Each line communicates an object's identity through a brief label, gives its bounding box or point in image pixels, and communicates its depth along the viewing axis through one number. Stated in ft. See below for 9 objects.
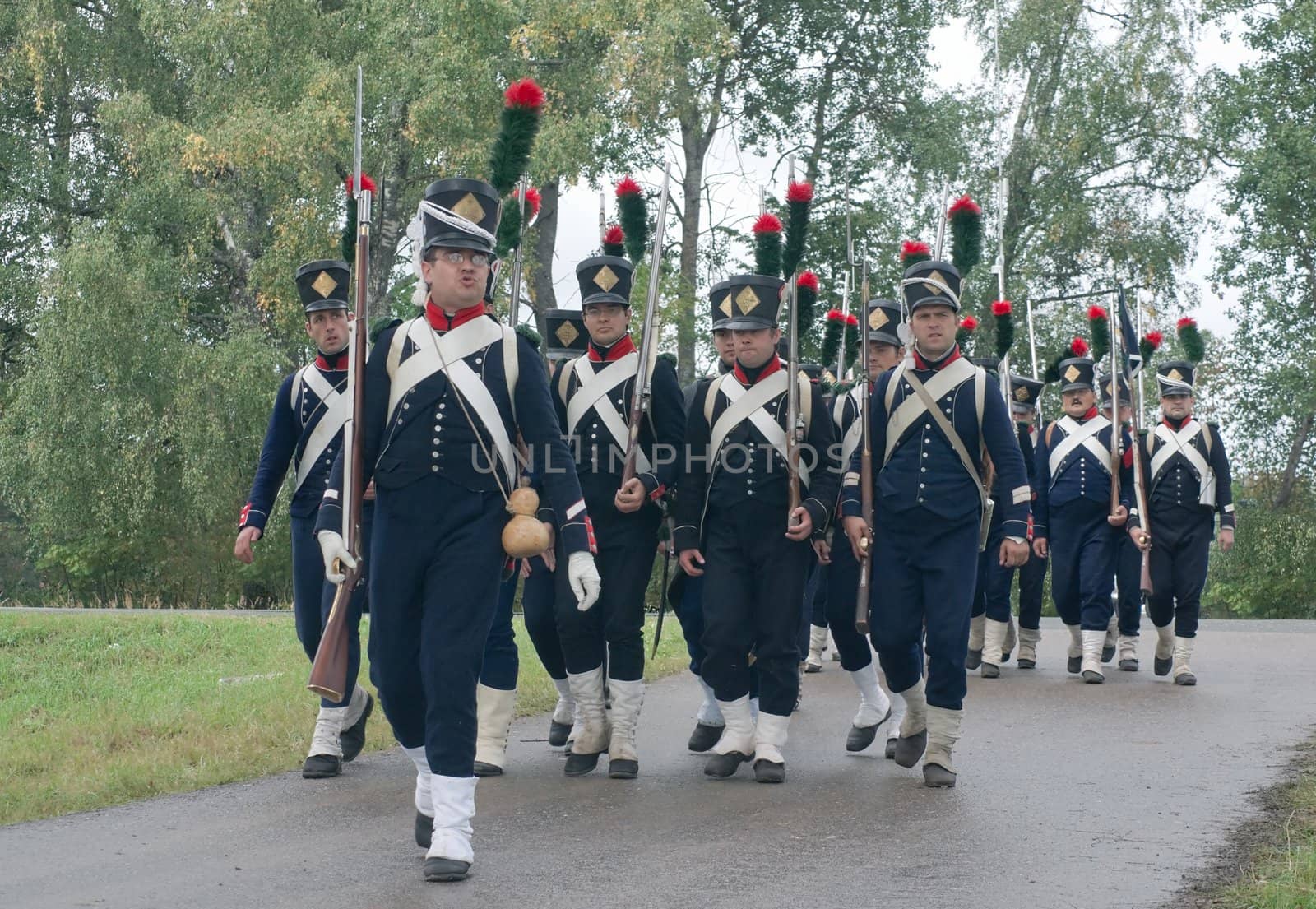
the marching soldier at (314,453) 27.43
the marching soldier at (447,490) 19.81
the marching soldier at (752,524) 26.63
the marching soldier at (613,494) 26.96
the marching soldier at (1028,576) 45.98
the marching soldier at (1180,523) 42.06
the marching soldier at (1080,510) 42.19
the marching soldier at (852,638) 29.32
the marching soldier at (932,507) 26.37
